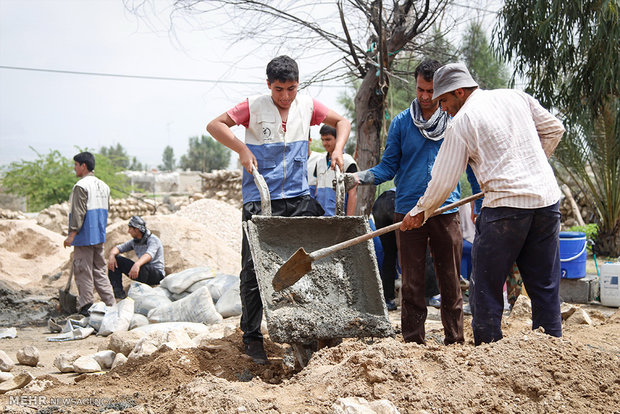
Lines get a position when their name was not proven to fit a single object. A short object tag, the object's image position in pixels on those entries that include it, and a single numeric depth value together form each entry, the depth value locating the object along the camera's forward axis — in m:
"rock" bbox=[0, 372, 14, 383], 3.50
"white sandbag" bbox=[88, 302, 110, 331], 5.68
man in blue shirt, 3.61
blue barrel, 5.97
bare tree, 7.18
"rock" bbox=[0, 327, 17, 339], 5.71
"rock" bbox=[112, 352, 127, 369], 4.01
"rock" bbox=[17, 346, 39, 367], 4.15
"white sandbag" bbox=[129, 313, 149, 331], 5.65
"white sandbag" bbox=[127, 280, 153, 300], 6.20
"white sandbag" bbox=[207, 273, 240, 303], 6.39
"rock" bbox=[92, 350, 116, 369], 4.08
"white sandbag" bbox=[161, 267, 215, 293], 6.58
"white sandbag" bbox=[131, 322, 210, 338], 4.65
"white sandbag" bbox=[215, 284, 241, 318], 5.96
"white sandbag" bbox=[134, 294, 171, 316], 6.04
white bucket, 5.85
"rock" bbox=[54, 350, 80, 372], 3.96
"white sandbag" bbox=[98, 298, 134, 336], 5.51
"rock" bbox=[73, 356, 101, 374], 3.87
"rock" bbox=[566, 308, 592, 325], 4.57
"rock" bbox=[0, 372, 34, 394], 3.23
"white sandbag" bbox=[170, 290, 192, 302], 6.57
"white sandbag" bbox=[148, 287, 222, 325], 5.59
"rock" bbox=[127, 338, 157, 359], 3.91
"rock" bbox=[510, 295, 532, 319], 4.82
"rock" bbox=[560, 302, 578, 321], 4.75
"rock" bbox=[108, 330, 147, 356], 4.21
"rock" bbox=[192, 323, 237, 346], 4.31
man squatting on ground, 7.15
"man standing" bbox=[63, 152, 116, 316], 6.45
